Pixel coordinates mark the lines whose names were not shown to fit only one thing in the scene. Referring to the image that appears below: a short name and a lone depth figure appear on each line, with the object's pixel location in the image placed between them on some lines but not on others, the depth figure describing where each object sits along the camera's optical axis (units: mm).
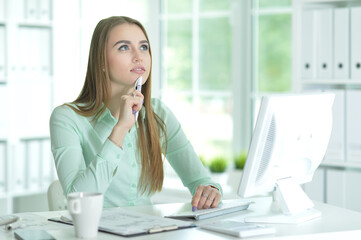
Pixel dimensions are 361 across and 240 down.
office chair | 3302
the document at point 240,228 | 2237
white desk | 2250
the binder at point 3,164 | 5449
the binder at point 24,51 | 5466
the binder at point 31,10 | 5547
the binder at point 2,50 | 5394
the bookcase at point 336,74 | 4568
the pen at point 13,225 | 2356
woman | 3074
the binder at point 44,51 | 5613
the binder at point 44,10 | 5633
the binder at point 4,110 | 5440
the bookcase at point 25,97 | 5437
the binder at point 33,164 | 5610
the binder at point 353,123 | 4534
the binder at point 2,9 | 5382
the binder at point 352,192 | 4615
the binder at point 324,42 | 4658
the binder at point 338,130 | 4600
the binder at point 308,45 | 4727
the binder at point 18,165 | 5521
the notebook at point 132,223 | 2241
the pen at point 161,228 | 2264
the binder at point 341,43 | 4583
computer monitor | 2483
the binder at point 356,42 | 4522
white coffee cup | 2111
